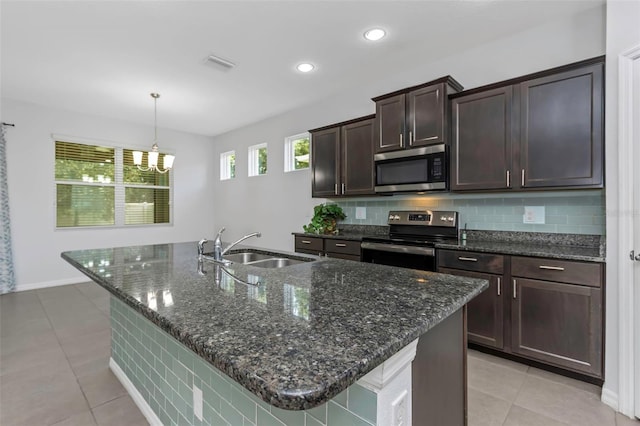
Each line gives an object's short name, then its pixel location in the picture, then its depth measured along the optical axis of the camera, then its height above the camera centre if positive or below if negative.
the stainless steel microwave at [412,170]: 2.85 +0.38
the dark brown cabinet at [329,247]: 3.33 -0.43
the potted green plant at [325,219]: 3.98 -0.12
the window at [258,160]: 5.60 +0.92
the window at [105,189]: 5.00 +0.38
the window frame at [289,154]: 5.05 +0.90
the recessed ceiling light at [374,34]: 2.78 +1.59
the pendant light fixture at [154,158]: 3.73 +0.64
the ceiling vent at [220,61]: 3.26 +1.58
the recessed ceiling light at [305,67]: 3.43 +1.59
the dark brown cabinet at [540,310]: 2.02 -0.71
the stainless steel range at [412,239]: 2.76 -0.29
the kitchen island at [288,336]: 0.61 -0.29
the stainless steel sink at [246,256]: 2.29 -0.35
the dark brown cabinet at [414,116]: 2.81 +0.89
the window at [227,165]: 6.38 +0.94
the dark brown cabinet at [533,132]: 2.17 +0.59
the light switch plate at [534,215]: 2.65 -0.05
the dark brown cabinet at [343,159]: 3.52 +0.61
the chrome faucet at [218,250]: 1.88 -0.24
